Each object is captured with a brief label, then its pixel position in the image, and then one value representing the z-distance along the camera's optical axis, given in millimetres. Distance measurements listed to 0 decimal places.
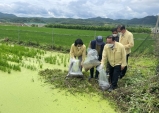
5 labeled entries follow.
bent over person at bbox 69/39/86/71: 5617
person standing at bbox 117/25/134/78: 5530
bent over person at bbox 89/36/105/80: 5353
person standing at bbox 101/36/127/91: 4723
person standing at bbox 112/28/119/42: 5340
